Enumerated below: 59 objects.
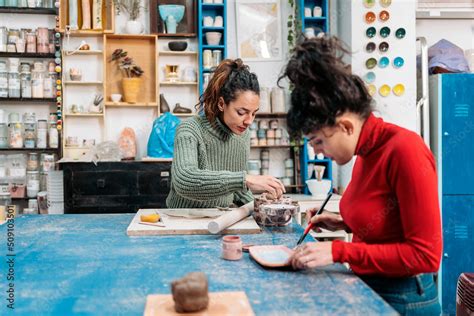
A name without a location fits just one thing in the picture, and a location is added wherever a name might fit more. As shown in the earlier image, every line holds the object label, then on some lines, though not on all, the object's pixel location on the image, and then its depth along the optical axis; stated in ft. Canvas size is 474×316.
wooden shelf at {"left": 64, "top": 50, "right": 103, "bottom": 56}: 16.06
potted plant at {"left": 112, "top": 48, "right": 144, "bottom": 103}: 16.01
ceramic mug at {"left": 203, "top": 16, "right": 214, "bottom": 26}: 16.07
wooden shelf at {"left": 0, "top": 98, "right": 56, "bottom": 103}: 15.77
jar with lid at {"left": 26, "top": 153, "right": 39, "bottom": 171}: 16.10
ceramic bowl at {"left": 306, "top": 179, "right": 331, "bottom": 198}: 15.33
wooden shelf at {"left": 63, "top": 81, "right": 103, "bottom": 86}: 16.03
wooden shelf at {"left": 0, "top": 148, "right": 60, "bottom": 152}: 15.87
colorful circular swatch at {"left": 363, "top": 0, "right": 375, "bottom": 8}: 15.33
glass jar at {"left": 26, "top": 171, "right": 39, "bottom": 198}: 16.02
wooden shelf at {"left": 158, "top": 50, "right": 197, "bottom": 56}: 16.31
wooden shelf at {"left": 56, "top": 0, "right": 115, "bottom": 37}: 15.90
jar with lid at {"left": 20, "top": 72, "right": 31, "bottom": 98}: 15.87
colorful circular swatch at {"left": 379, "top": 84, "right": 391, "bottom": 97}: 15.40
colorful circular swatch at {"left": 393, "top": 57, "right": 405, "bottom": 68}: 15.37
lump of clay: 4.19
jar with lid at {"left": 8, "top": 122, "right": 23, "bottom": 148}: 15.80
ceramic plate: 5.46
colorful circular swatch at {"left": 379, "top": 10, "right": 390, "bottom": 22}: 15.39
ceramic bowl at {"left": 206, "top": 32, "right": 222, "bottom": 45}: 15.98
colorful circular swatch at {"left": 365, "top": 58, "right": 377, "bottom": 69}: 15.46
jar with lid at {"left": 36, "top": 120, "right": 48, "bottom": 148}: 16.03
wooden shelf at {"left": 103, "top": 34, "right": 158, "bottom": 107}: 16.37
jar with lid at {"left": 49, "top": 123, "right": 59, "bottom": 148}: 16.05
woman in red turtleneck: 4.60
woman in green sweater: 7.73
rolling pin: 6.95
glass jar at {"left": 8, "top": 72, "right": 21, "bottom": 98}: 15.79
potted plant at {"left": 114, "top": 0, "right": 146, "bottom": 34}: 16.02
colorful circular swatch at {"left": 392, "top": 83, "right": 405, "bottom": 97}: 15.37
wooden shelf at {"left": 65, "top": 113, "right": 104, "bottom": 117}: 15.92
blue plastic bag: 15.31
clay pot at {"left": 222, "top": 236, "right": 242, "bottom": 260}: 5.84
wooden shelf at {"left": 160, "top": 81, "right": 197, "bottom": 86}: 16.21
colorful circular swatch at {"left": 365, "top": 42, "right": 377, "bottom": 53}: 15.40
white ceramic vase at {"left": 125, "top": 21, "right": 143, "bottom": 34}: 16.01
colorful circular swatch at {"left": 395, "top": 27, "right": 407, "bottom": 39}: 15.40
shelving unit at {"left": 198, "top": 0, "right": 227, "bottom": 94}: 15.90
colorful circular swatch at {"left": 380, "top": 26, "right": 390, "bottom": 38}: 15.43
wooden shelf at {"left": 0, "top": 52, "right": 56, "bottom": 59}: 15.84
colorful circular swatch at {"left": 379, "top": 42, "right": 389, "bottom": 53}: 15.43
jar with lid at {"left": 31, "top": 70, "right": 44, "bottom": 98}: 15.84
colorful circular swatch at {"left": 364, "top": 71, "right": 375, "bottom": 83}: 15.38
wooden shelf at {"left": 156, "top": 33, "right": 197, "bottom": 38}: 16.26
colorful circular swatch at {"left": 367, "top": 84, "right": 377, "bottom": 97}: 15.36
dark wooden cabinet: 14.47
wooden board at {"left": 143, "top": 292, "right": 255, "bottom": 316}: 4.22
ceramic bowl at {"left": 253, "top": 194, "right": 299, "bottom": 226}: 7.68
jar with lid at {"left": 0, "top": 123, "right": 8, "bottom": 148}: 15.87
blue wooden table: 4.46
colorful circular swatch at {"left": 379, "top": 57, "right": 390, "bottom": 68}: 15.42
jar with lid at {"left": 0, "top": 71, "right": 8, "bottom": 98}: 15.70
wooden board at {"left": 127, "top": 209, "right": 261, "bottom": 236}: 7.19
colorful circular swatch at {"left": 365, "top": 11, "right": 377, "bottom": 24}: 15.37
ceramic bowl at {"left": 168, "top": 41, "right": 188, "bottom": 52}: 16.24
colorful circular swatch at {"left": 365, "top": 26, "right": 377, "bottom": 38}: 15.38
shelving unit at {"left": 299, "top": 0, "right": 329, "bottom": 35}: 16.03
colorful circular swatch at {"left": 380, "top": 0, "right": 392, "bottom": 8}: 15.35
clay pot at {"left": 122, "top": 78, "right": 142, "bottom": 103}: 15.97
